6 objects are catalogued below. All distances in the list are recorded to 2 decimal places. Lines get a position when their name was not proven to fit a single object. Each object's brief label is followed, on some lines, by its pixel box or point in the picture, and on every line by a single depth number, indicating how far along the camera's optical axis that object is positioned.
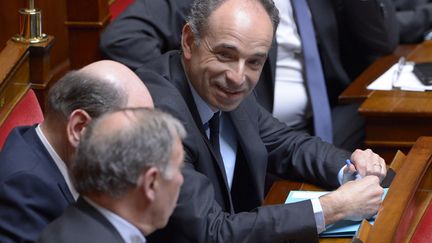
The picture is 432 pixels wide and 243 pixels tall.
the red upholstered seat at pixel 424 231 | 5.81
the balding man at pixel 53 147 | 5.52
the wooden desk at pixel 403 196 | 5.65
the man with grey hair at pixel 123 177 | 5.24
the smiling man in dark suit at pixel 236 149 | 5.76
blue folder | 5.82
